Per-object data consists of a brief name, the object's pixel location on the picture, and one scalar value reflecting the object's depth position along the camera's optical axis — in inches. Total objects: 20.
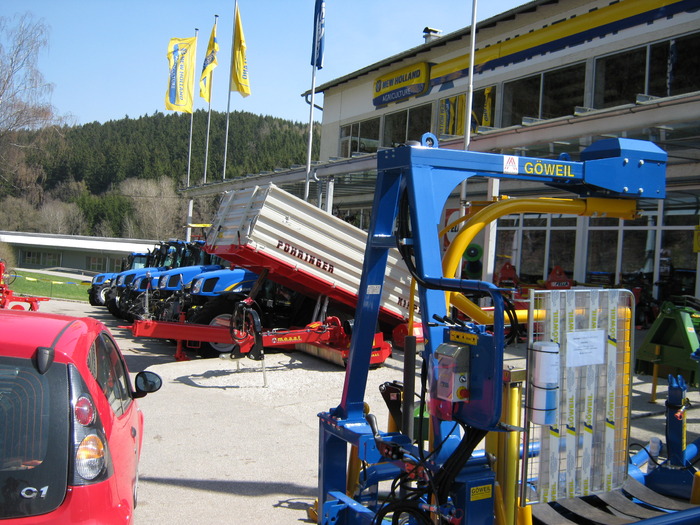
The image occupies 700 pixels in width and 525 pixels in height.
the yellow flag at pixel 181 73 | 1038.4
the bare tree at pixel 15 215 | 3034.0
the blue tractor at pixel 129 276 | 624.4
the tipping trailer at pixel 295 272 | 396.5
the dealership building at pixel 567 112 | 433.7
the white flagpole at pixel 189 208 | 1041.5
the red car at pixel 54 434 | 105.1
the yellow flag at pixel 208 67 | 1014.8
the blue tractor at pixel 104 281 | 762.8
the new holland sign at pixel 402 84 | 843.4
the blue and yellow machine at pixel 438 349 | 122.8
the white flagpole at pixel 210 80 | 1043.3
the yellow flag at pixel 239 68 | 902.4
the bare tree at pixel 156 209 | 3021.7
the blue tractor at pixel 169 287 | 501.0
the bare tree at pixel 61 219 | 3105.3
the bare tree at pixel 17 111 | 1064.4
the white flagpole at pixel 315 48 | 658.8
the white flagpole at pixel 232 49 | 900.0
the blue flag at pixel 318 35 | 657.5
